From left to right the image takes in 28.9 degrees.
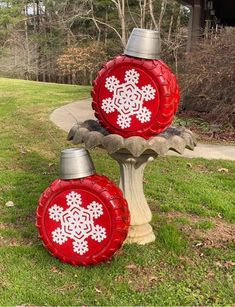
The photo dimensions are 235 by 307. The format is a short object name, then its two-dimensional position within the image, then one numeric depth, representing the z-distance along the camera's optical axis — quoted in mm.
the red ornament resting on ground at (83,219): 3402
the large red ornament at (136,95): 3428
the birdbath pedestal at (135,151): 3371
